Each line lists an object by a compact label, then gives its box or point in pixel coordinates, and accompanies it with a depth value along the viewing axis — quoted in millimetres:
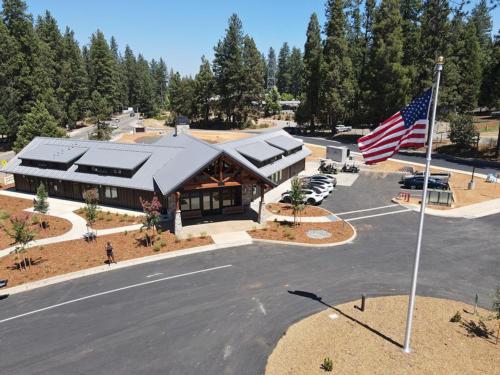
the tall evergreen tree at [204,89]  100438
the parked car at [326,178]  45188
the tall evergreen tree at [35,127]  58156
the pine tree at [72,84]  90375
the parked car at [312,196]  38844
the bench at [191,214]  33812
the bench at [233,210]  35094
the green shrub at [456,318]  18047
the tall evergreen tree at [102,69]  105812
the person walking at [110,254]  25094
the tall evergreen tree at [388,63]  70125
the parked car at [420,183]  42750
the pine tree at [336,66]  78875
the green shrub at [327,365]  14602
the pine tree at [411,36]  73269
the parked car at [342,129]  90125
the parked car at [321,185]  41519
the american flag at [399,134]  14227
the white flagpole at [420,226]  13086
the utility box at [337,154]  57406
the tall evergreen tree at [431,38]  68438
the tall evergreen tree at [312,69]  85500
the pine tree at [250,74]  92812
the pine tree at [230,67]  92500
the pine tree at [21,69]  67625
